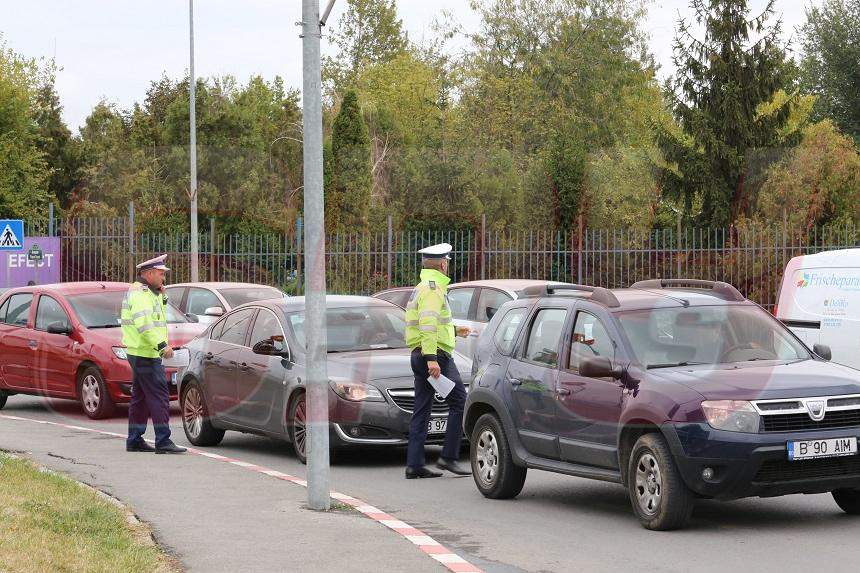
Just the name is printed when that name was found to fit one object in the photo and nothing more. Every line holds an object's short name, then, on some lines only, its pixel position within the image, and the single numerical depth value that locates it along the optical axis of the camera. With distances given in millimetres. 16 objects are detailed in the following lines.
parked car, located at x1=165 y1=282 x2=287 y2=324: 22781
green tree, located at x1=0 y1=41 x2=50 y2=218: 51281
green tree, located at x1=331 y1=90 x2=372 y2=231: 44562
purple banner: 35750
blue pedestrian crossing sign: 30562
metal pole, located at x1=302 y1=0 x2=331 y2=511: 10578
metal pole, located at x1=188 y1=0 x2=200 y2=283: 34875
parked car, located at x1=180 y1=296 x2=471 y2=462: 13383
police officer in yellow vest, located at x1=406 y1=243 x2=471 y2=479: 12586
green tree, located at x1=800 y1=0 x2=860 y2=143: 61594
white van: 15094
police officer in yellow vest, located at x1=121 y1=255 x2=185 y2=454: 14820
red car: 18156
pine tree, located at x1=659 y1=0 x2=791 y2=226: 42031
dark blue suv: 9352
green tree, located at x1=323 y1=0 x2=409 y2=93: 84125
